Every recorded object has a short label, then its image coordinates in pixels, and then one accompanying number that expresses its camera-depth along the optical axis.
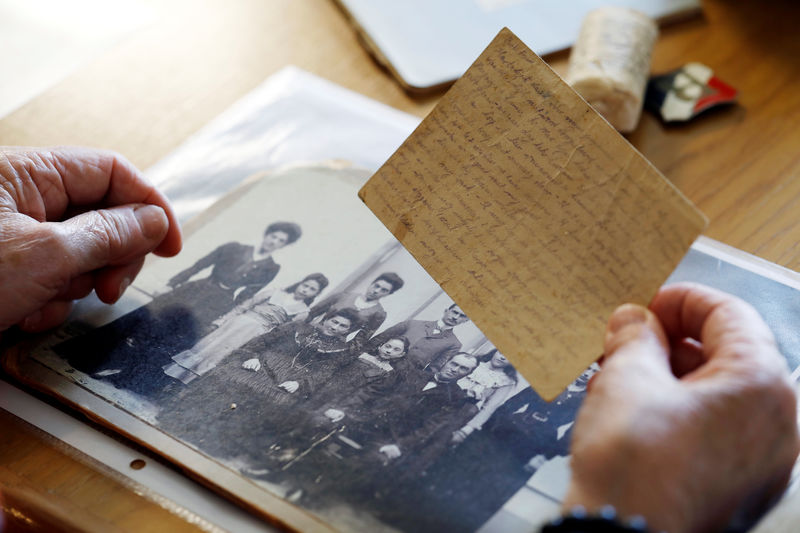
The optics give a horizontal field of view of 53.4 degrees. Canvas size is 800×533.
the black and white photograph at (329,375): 0.48
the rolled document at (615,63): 0.73
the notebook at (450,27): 0.84
